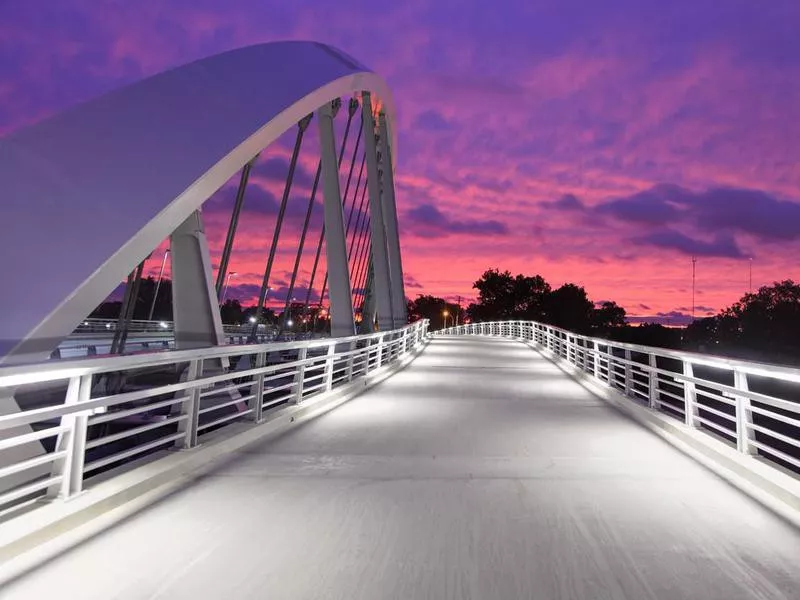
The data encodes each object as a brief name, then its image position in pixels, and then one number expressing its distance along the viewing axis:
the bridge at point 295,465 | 4.73
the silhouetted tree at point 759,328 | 108.19
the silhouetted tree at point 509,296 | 183.00
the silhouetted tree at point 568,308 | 178.75
